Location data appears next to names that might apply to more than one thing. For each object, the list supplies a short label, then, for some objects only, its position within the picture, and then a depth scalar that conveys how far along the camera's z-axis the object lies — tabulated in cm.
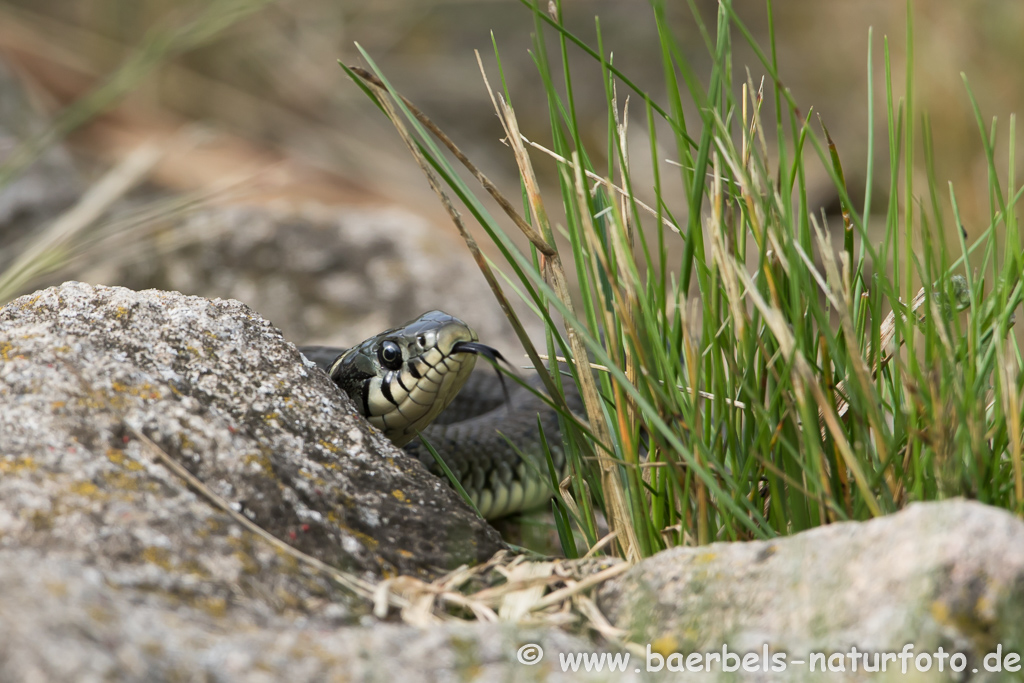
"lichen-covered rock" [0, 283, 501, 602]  301
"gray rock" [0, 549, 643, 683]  260
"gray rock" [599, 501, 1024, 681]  290
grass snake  307
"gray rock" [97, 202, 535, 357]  333
